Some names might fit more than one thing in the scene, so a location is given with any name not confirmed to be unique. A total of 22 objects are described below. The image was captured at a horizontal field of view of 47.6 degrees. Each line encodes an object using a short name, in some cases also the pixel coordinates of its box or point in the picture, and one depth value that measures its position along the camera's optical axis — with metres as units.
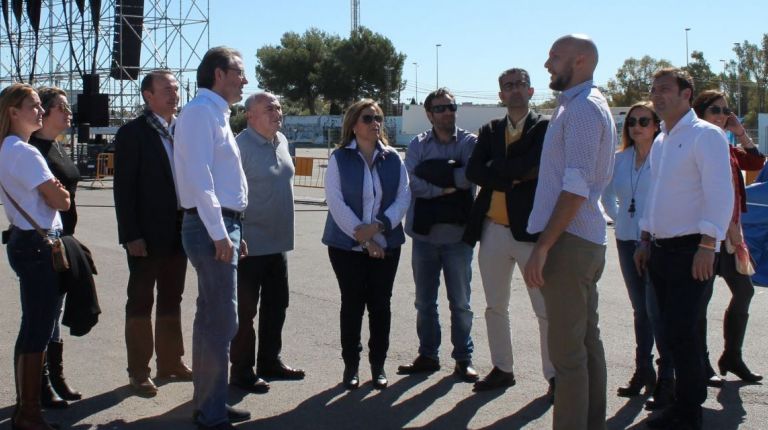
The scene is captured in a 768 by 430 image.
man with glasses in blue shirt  5.81
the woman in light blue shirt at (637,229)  5.36
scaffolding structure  33.28
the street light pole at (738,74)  71.57
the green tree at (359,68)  76.25
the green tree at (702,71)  77.25
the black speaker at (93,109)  28.50
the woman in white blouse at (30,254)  4.58
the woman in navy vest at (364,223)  5.59
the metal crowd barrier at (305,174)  24.98
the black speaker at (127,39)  34.12
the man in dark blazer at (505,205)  5.14
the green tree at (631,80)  73.44
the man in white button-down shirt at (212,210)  4.41
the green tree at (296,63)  78.62
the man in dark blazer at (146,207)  5.46
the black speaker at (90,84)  29.41
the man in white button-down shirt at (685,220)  4.41
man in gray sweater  5.65
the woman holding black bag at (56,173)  5.08
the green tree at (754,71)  70.44
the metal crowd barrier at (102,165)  26.53
